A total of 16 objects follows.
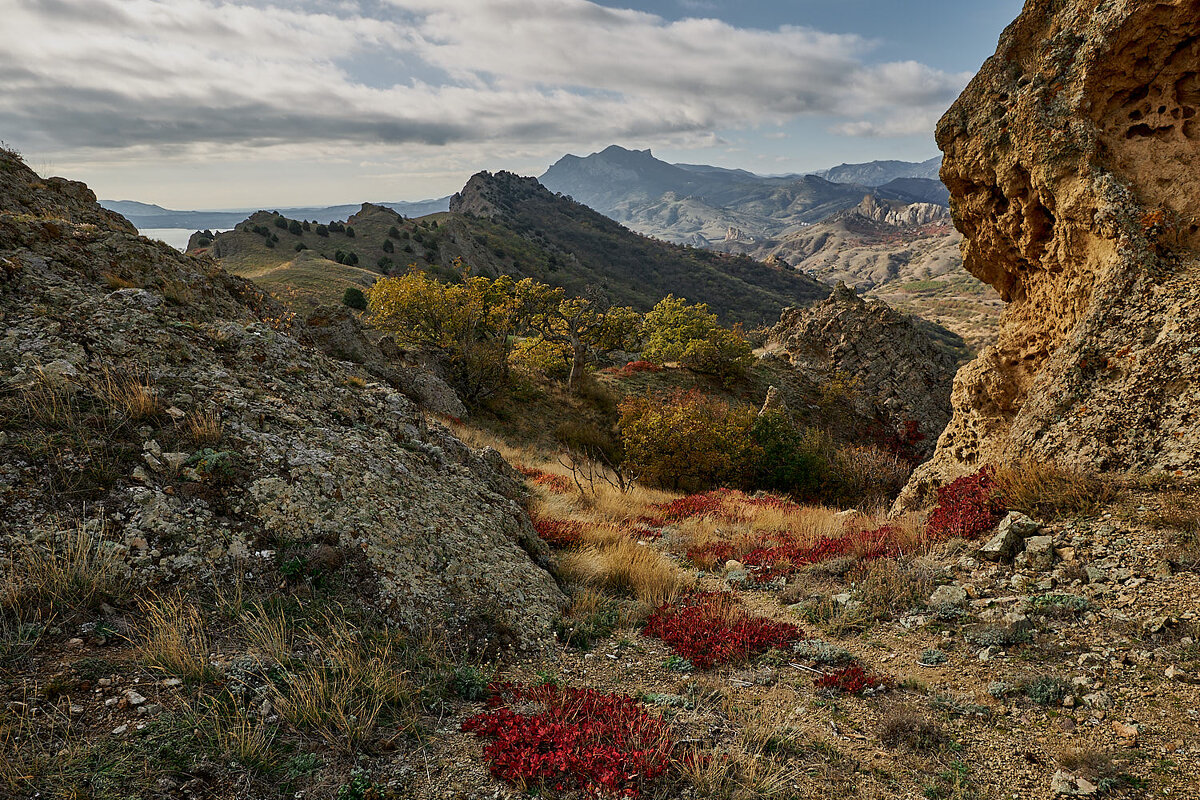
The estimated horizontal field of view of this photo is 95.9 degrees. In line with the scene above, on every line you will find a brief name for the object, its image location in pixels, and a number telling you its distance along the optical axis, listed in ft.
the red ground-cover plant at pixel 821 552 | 27.45
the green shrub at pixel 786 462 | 65.62
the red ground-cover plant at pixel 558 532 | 30.35
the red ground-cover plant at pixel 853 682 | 17.06
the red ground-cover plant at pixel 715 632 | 19.20
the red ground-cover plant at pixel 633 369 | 112.06
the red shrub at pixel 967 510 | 25.55
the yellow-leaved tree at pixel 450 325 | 84.94
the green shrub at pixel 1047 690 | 15.30
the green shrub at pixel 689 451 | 64.49
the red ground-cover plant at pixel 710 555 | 30.76
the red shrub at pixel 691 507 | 42.91
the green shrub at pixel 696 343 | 115.55
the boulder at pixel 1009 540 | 22.95
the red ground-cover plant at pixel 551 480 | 45.28
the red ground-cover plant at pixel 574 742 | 12.30
